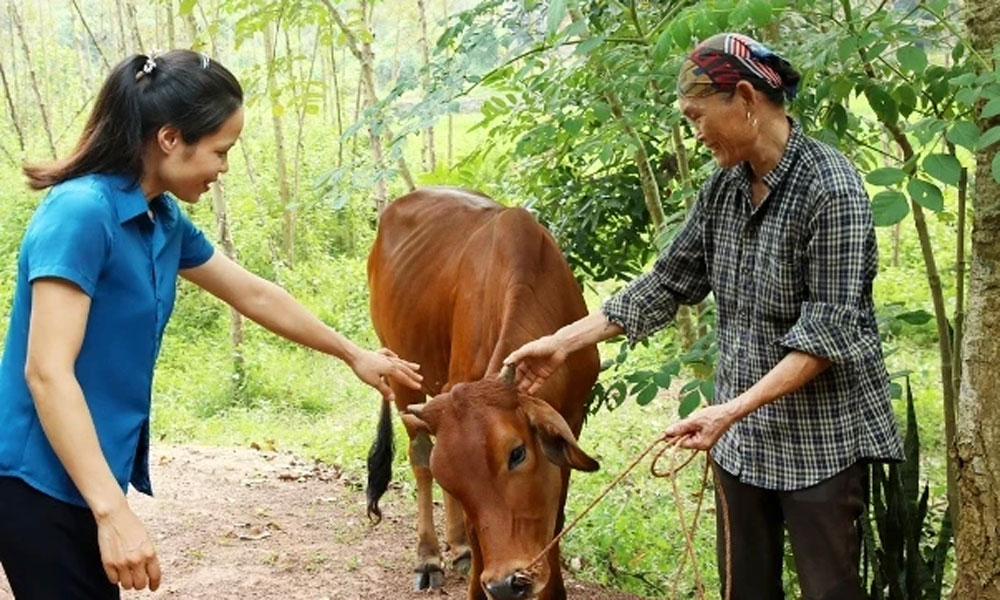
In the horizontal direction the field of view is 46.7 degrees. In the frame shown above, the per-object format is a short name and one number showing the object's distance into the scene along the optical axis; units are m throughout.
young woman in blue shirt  2.21
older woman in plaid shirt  2.73
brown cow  3.32
